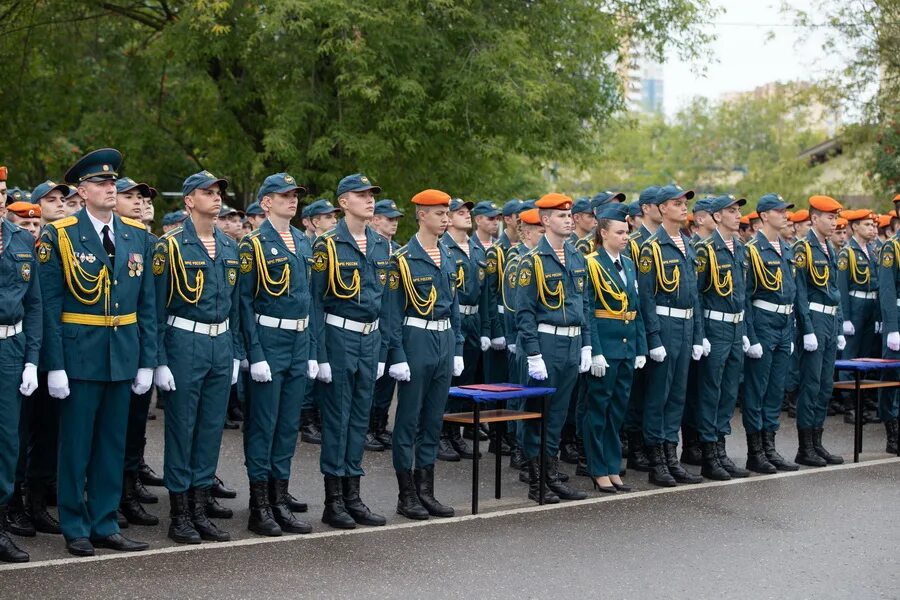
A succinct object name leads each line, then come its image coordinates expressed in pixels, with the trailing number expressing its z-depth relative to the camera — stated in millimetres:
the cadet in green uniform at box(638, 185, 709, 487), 10266
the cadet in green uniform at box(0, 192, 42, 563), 7238
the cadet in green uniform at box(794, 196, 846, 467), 11117
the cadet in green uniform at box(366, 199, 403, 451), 11695
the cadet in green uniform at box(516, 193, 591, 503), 9430
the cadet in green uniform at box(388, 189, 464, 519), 8836
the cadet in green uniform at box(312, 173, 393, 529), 8531
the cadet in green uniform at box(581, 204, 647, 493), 9852
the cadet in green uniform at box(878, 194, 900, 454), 12281
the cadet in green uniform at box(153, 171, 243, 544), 7902
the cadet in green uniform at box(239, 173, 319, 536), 8266
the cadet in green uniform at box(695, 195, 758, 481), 10516
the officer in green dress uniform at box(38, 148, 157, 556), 7516
